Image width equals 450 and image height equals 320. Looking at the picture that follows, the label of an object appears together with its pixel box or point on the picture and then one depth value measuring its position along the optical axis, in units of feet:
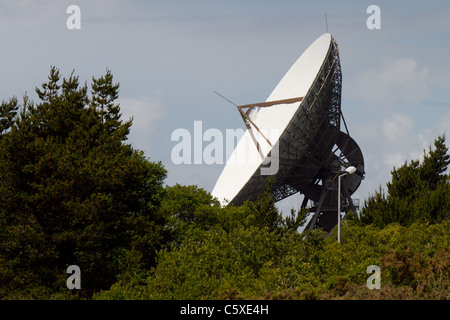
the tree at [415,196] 208.33
